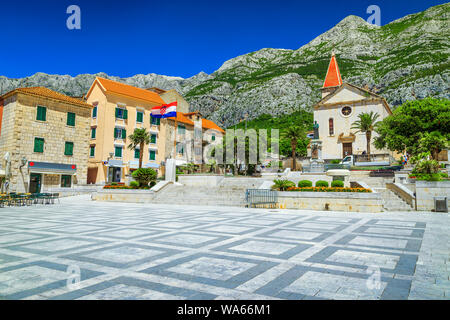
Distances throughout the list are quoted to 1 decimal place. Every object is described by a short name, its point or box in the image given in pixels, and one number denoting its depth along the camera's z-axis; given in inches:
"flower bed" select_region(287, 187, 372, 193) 650.2
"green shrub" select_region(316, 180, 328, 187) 751.1
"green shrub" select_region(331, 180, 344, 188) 728.3
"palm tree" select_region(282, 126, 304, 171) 1501.0
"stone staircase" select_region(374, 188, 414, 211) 665.0
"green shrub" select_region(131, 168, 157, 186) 989.2
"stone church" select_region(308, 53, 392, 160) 1870.1
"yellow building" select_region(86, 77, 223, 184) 1473.9
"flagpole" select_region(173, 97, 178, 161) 1763.8
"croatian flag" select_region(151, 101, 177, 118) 1151.6
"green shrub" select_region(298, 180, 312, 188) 769.6
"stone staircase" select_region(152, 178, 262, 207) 808.3
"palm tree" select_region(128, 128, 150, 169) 1365.7
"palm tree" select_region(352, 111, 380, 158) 1658.5
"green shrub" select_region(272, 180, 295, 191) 735.9
